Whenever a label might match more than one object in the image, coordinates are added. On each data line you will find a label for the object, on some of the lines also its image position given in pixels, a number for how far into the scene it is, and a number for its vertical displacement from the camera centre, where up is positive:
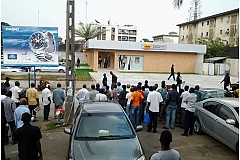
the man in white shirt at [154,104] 9.28 -1.12
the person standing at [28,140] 5.25 -1.36
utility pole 10.05 +0.28
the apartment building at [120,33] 115.04 +17.09
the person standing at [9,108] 7.64 -1.06
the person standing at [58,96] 10.77 -1.00
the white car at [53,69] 31.88 +0.25
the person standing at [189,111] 9.09 -1.33
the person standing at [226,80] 20.38 -0.64
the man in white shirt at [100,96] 9.81 -0.91
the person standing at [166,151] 3.85 -1.16
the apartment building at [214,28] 53.12 +10.20
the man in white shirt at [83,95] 10.36 -0.92
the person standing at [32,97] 10.08 -0.98
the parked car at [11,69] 28.50 +0.16
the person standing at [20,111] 6.86 -1.04
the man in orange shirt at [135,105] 9.53 -1.19
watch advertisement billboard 13.09 +1.35
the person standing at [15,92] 10.12 -0.80
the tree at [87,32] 64.56 +9.65
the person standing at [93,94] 10.37 -0.88
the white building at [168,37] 106.39 +14.17
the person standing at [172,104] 9.52 -1.16
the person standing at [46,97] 10.56 -1.04
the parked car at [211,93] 10.48 -0.83
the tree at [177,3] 14.81 +3.81
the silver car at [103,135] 5.25 -1.41
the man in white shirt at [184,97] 9.54 -0.90
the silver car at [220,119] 7.14 -1.42
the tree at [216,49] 43.72 +3.85
